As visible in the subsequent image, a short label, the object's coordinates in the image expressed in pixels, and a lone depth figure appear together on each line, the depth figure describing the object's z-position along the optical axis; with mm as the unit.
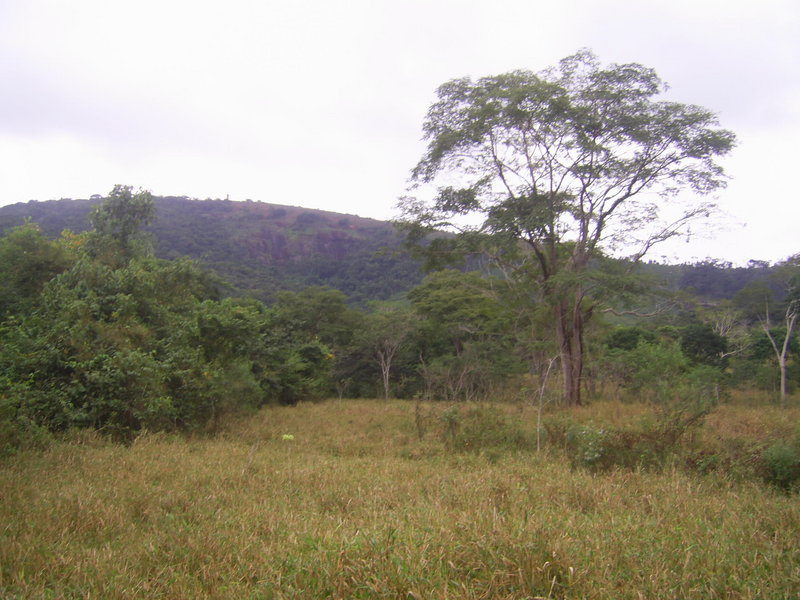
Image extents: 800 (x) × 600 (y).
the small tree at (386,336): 25375
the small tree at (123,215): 24234
